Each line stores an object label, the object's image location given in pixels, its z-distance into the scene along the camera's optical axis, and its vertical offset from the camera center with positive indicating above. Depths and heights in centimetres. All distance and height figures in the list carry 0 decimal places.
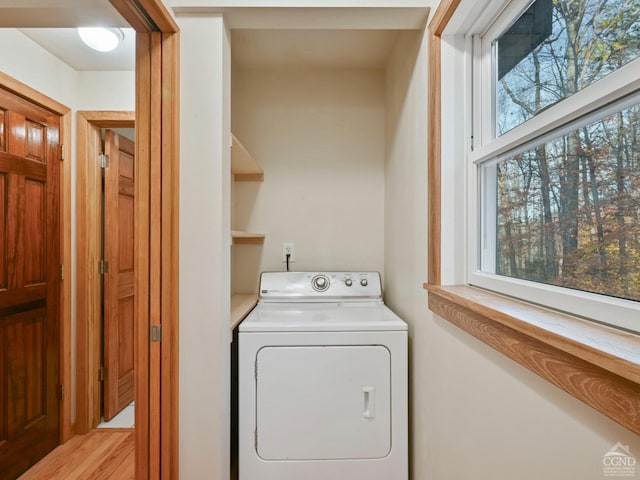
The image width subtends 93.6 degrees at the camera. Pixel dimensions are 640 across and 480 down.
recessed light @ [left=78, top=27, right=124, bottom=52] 152 +104
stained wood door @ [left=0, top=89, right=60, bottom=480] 137 -22
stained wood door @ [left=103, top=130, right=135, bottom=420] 179 -21
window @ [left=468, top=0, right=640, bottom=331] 59 +21
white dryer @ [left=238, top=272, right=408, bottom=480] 134 -73
